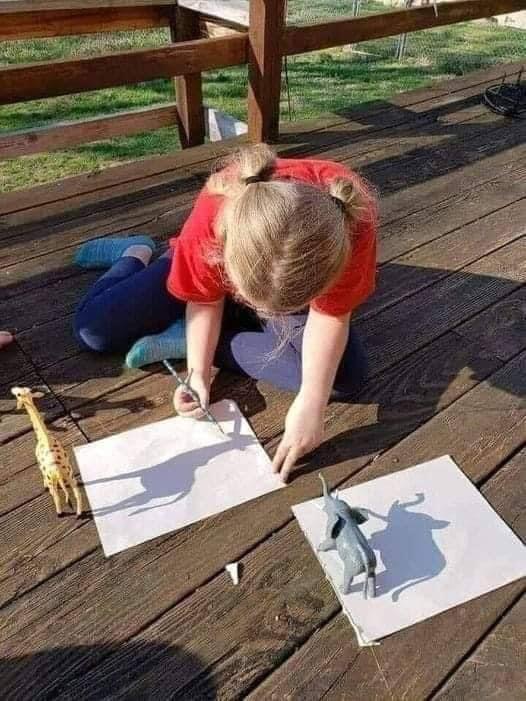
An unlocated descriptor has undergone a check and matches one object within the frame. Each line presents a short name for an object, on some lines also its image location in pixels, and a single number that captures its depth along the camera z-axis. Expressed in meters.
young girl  1.05
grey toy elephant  1.05
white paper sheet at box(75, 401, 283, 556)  1.23
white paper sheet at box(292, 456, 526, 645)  1.09
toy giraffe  1.14
